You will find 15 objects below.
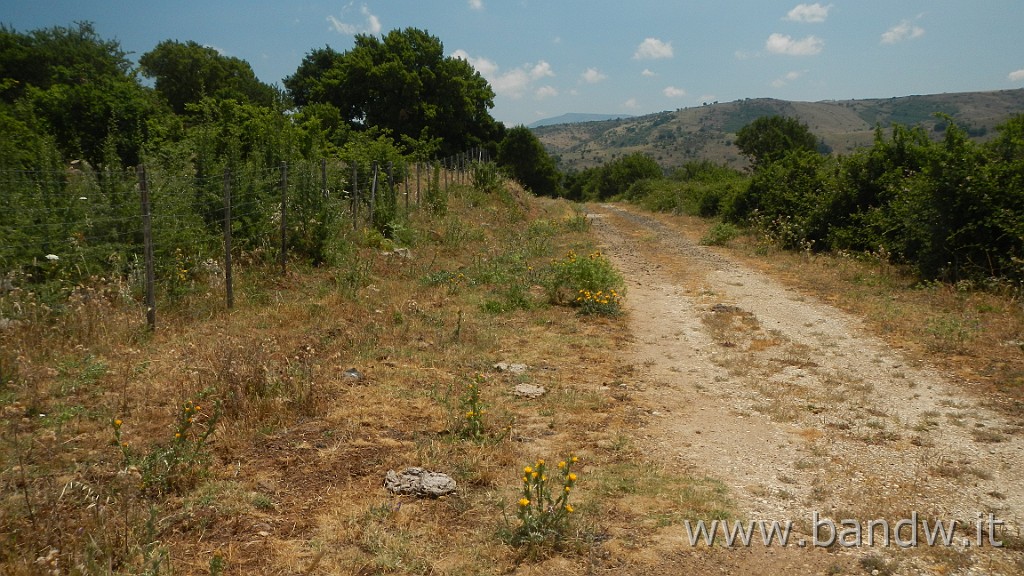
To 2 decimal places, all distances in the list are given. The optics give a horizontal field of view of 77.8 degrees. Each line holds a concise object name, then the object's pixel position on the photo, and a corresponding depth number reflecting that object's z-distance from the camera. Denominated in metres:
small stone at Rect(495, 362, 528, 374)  6.86
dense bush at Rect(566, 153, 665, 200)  56.69
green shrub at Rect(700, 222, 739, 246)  18.33
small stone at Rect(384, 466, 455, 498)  4.26
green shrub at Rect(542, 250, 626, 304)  9.98
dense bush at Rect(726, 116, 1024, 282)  10.57
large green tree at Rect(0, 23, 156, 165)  14.54
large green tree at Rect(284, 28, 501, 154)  32.66
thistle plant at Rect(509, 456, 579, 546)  3.63
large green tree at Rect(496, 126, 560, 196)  45.66
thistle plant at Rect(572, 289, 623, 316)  9.46
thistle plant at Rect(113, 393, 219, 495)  4.02
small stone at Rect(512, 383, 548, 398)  6.20
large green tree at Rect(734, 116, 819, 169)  45.69
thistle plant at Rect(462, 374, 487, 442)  5.10
